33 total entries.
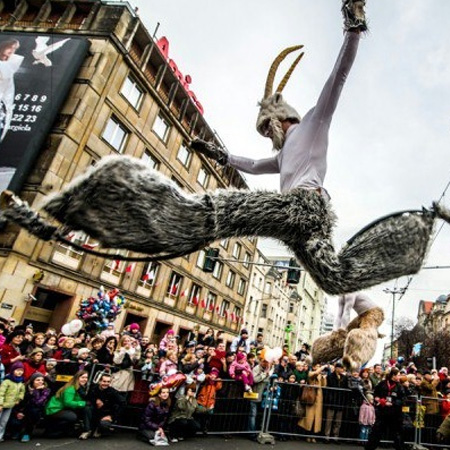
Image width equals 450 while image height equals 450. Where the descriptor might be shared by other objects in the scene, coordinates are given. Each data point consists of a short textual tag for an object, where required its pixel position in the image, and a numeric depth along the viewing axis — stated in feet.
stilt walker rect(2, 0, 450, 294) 6.49
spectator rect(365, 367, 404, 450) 21.79
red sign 66.80
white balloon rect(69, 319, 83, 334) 29.32
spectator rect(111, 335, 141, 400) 22.27
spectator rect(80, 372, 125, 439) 20.10
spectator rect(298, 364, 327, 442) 24.80
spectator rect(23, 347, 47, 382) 19.73
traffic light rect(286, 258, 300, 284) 40.17
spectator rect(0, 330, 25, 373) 19.74
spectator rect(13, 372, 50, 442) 18.15
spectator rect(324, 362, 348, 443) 25.02
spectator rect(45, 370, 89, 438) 18.99
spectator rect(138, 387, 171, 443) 20.47
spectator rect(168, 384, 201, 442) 21.50
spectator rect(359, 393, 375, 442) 25.14
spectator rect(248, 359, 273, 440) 24.34
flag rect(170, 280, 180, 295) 73.67
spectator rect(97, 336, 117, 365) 23.16
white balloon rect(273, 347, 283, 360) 25.93
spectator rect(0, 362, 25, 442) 17.47
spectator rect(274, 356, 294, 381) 26.42
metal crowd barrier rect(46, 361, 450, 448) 23.82
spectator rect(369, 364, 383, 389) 28.11
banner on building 45.92
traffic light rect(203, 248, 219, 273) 41.14
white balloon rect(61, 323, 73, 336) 29.27
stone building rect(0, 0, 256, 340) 45.44
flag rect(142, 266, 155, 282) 62.13
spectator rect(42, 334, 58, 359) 22.42
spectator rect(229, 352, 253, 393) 24.61
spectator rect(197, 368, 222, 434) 23.12
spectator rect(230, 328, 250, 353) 30.47
